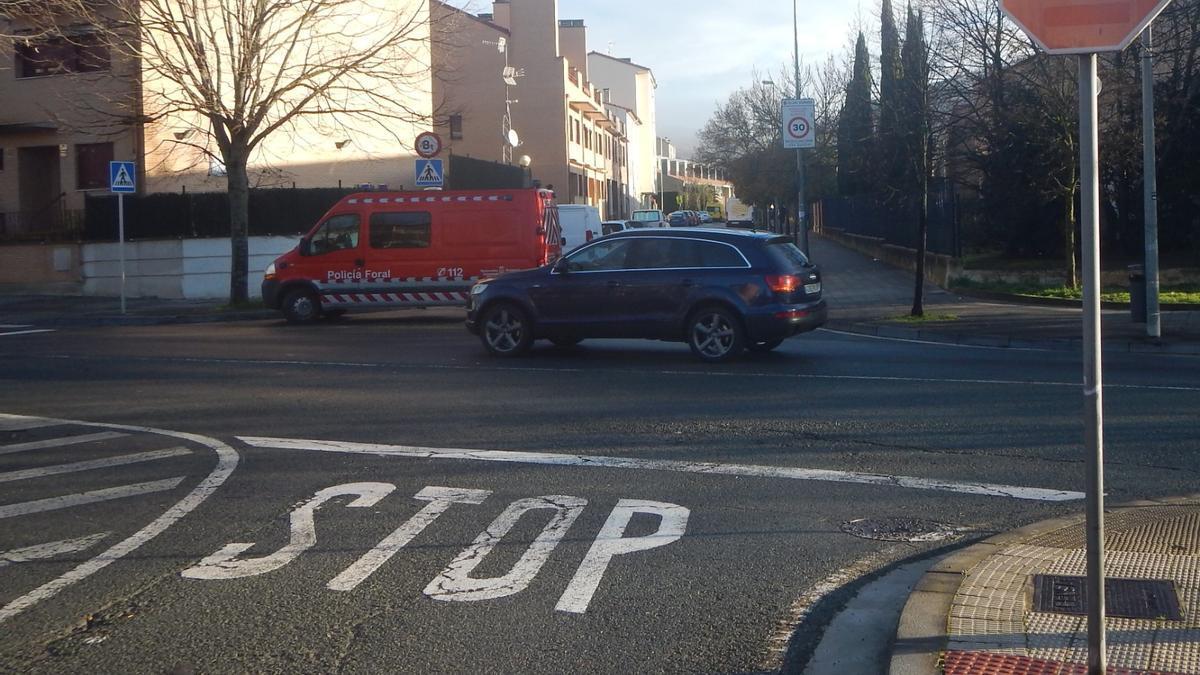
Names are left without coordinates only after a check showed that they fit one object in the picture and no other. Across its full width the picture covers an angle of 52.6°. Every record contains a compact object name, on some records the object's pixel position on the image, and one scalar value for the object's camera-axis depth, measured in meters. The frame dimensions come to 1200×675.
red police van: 21.92
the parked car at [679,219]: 48.62
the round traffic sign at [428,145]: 25.62
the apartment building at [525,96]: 53.34
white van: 31.33
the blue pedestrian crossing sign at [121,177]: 24.03
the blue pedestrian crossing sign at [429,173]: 25.52
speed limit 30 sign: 26.60
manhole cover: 7.06
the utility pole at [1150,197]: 16.50
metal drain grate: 5.36
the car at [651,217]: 47.53
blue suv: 14.74
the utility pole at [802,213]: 31.31
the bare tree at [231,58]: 24.25
